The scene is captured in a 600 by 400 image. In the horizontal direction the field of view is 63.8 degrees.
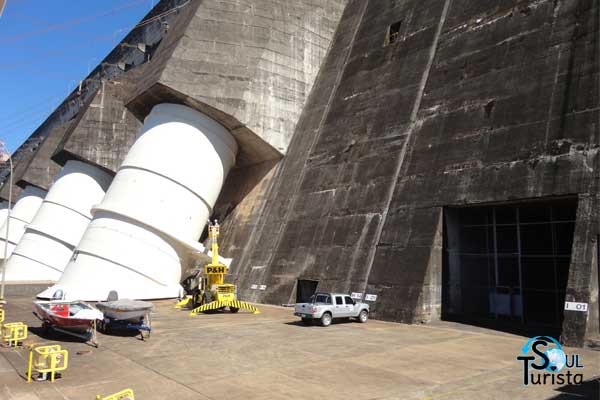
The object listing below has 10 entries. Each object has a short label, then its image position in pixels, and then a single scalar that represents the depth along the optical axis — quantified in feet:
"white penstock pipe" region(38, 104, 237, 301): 93.09
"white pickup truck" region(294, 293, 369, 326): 62.59
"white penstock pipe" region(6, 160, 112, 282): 139.44
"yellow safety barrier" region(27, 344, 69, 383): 34.78
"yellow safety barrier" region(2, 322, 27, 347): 48.52
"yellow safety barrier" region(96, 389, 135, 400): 25.98
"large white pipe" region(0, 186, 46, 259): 183.42
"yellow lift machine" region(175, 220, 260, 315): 77.41
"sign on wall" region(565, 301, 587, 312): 47.97
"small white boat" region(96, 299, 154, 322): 55.62
